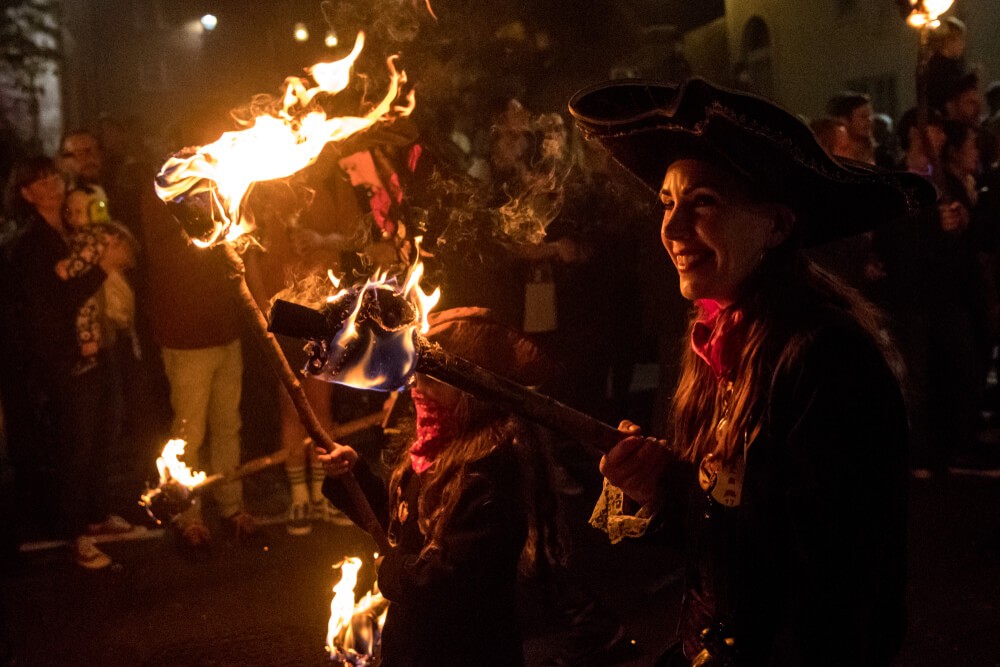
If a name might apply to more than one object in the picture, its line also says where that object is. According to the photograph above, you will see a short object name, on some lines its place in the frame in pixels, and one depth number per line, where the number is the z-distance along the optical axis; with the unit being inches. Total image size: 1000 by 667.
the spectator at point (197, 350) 254.7
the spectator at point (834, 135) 287.7
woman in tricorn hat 83.4
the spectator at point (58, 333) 252.8
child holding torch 131.2
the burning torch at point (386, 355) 91.4
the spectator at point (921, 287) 305.9
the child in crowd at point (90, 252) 256.5
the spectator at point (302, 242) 256.8
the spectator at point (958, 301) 307.4
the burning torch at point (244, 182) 108.3
